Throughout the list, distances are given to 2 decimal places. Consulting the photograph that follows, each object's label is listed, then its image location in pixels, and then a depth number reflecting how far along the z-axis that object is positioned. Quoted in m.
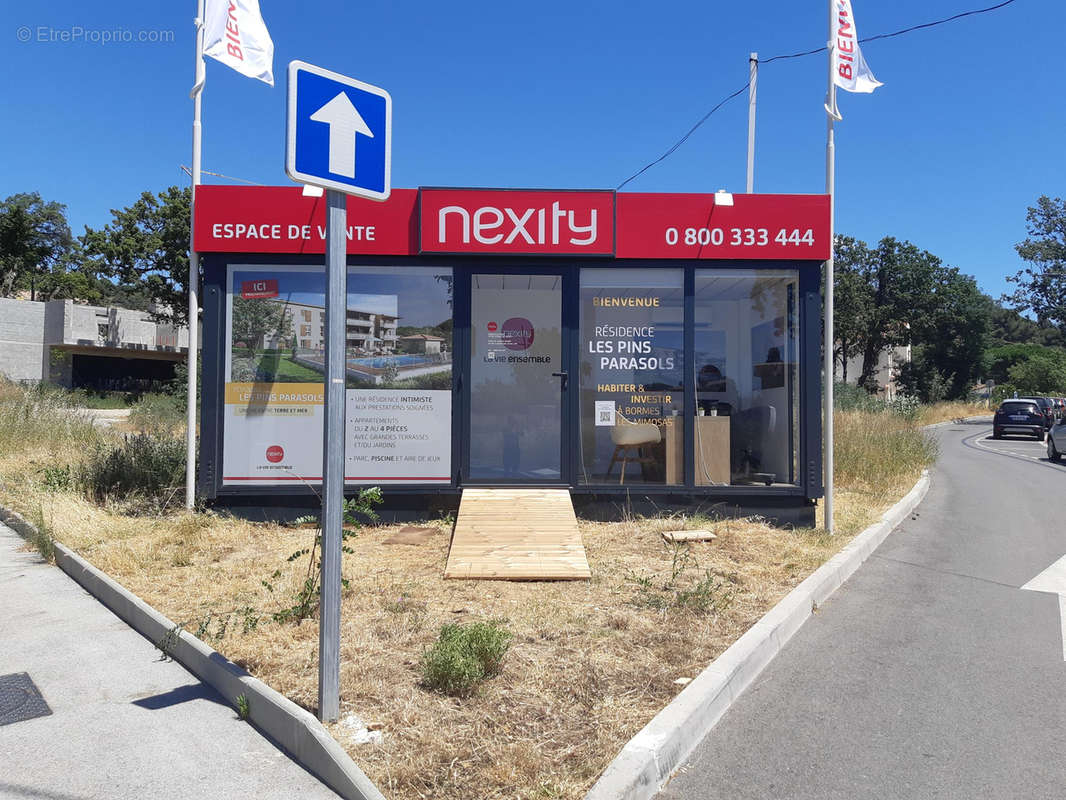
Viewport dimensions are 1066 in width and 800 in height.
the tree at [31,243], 53.19
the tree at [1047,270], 61.84
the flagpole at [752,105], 10.87
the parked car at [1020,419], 35.72
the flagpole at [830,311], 8.47
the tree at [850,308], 57.47
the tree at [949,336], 60.34
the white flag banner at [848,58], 9.29
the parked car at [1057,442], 23.59
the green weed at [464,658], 4.21
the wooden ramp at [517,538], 6.79
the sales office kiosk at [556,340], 8.80
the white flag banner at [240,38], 9.21
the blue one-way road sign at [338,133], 3.62
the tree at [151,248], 44.22
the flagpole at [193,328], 8.51
